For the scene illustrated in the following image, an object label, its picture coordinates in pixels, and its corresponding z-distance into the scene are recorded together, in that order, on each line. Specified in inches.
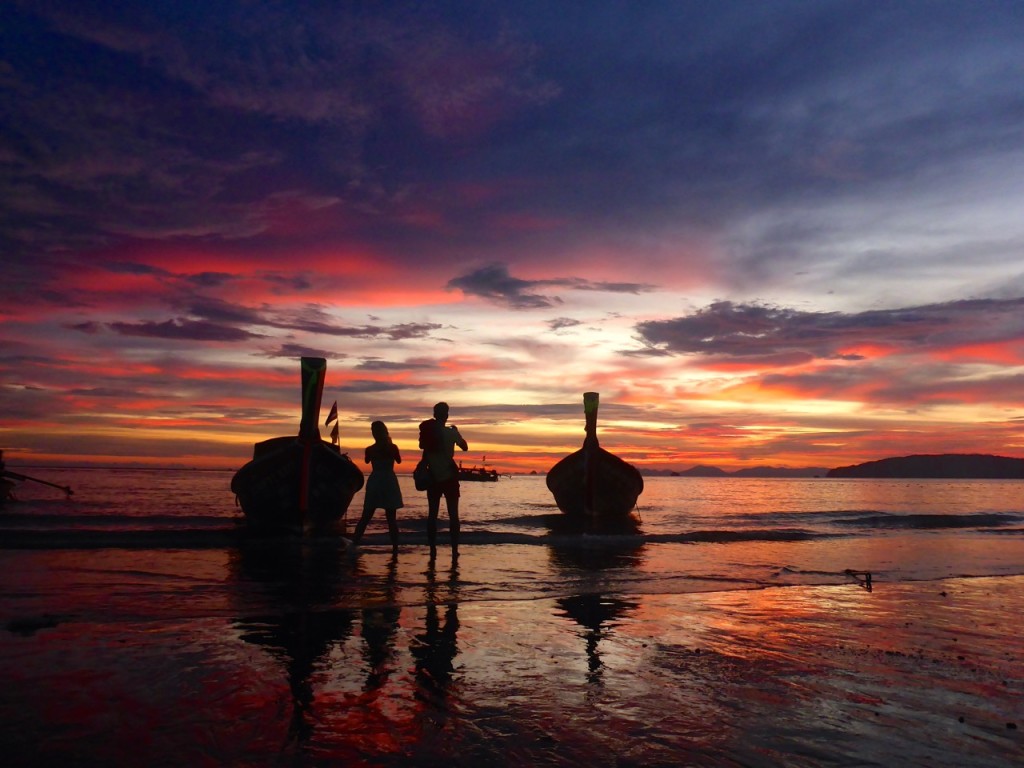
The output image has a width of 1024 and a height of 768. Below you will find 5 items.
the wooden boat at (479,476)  4359.3
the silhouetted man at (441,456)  456.4
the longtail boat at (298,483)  697.6
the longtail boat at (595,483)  1021.2
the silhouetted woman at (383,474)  484.7
